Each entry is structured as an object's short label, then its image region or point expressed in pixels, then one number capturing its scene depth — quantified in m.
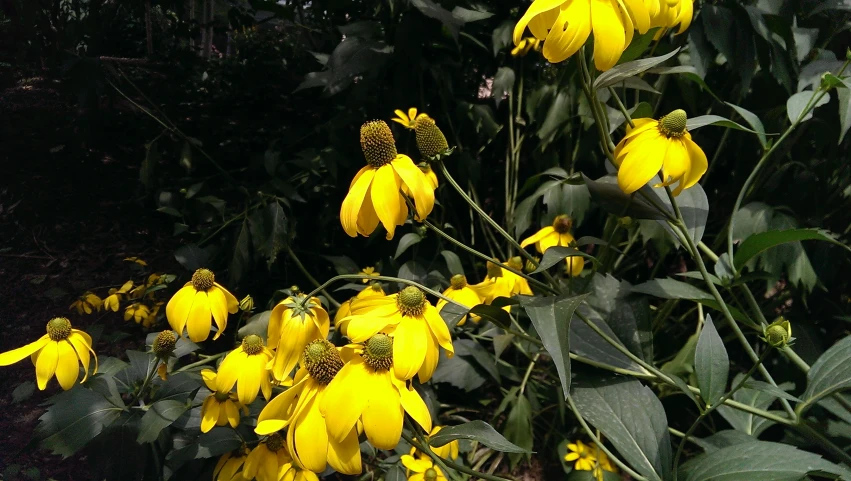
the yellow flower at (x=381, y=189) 0.58
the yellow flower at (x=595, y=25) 0.49
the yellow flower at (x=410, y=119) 1.02
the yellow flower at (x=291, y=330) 0.60
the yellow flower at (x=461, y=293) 0.90
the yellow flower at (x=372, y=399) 0.47
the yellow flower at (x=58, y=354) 0.74
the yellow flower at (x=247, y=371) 0.69
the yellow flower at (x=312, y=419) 0.48
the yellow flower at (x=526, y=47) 1.24
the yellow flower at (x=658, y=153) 0.57
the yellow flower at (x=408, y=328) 0.52
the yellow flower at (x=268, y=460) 0.74
